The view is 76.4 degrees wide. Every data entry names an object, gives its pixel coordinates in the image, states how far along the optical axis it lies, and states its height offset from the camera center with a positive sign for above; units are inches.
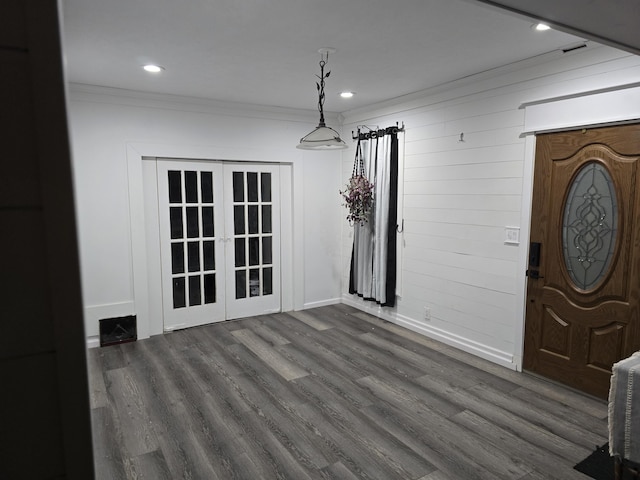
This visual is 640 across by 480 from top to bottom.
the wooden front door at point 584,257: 116.0 -17.3
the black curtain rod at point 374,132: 189.0 +33.3
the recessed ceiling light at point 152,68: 138.8 +45.9
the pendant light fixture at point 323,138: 127.0 +19.6
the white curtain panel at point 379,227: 193.0 -13.2
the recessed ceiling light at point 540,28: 104.7 +45.0
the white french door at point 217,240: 189.0 -19.4
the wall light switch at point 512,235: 142.8 -12.2
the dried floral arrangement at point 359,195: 200.1 +2.9
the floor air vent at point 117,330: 174.7 -56.3
